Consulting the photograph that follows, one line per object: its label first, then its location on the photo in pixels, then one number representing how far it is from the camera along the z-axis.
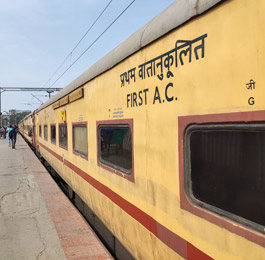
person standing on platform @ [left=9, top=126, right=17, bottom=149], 20.90
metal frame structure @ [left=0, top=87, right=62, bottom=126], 34.44
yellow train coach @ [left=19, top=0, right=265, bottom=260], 1.61
